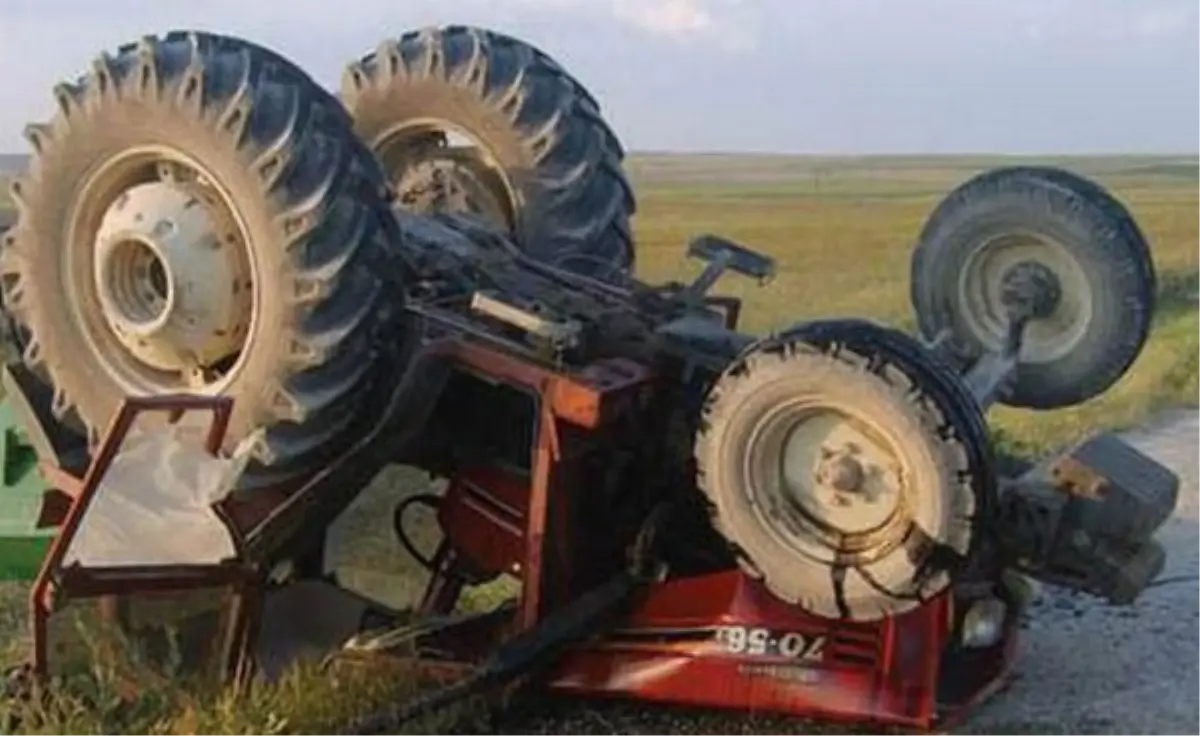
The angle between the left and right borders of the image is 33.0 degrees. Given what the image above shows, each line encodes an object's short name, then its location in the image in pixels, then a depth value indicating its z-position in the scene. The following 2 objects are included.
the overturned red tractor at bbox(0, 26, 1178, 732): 5.36
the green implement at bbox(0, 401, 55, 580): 6.69
